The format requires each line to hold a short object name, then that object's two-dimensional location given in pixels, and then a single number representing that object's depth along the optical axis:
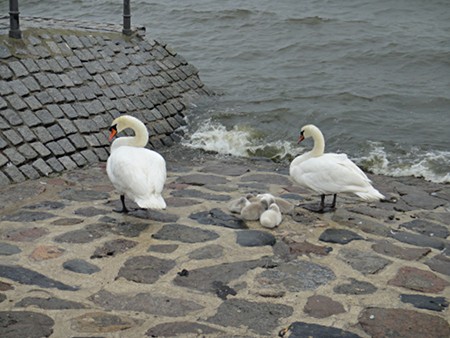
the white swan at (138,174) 5.86
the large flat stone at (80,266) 4.96
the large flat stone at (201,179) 8.01
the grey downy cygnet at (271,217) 5.98
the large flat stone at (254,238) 5.59
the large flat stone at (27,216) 6.20
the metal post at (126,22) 11.21
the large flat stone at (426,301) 4.49
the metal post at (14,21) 8.90
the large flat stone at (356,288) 4.68
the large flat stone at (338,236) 5.80
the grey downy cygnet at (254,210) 6.16
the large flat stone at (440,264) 5.25
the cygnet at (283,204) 6.46
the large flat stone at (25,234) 5.60
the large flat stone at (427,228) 6.42
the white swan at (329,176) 6.42
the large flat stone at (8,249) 5.25
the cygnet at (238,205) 6.35
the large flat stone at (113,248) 5.29
